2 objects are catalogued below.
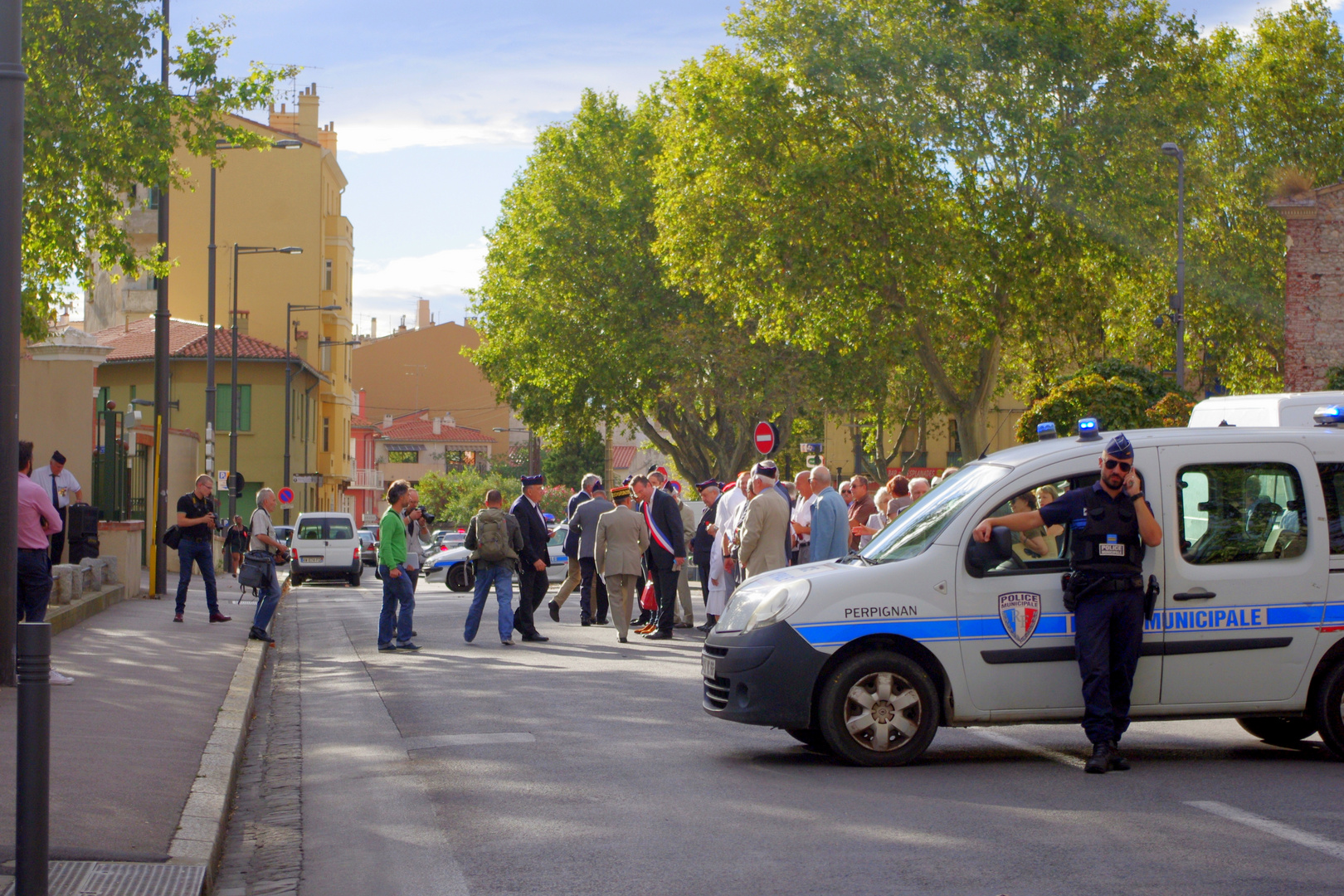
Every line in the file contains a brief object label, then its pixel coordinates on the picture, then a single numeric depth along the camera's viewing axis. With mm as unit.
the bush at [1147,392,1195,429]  28703
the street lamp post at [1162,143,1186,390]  34344
